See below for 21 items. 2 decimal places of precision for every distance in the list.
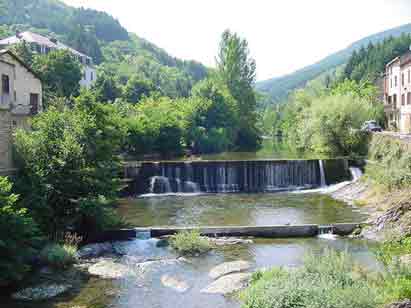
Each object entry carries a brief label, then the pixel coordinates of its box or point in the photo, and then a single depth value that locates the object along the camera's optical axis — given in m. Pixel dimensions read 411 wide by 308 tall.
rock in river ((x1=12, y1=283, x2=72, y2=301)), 13.84
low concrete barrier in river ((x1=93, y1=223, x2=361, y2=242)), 20.92
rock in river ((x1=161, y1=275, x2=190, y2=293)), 14.61
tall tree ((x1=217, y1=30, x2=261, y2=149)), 70.81
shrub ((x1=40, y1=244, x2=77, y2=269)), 16.17
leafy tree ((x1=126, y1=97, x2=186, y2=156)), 46.97
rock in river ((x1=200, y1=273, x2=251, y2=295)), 14.16
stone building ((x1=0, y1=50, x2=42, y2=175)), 29.84
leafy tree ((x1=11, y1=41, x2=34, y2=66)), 55.19
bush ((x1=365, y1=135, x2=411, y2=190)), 25.58
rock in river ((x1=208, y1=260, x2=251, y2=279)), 15.82
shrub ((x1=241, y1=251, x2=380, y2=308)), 10.20
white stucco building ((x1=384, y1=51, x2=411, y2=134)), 51.92
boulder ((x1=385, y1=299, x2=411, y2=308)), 9.82
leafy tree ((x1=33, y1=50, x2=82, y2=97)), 49.53
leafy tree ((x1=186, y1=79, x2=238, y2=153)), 58.12
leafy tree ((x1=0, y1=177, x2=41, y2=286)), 13.79
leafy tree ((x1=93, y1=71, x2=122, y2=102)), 71.61
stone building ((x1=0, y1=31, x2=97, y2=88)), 70.12
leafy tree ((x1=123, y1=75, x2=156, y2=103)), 83.50
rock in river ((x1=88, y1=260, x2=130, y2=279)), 15.86
